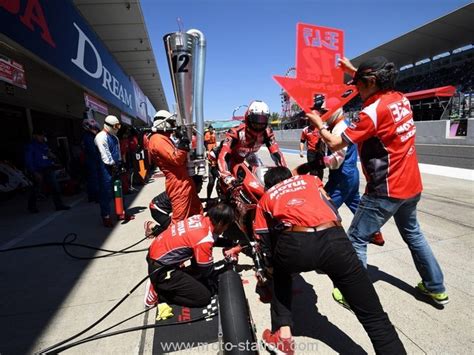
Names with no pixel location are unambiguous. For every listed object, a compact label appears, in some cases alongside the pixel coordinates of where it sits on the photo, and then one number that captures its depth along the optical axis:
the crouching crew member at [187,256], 2.45
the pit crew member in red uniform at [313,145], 4.33
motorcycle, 2.90
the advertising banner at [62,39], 4.16
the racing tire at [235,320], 1.73
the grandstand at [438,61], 23.58
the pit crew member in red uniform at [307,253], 1.72
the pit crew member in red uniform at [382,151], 2.07
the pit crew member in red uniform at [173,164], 3.42
